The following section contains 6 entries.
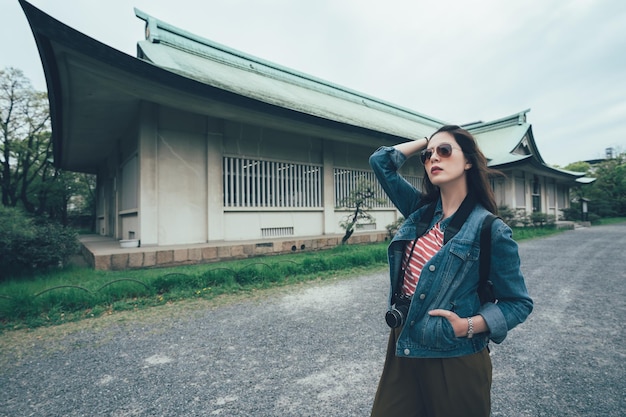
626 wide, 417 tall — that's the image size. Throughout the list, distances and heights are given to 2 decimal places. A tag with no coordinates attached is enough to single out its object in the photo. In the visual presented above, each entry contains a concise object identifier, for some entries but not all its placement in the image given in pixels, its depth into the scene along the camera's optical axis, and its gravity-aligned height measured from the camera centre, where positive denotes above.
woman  1.26 -0.37
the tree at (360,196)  8.99 +0.49
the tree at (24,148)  17.61 +4.13
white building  6.66 +2.35
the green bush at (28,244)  5.39 -0.47
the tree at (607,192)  28.34 +1.66
